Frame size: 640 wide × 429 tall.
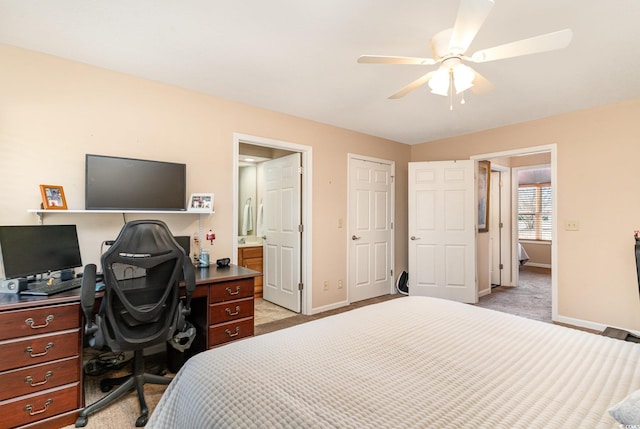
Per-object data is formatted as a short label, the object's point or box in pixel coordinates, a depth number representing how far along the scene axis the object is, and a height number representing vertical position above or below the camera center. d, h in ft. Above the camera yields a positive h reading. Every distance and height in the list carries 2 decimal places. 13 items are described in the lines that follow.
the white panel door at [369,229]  14.17 -0.69
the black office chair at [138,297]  5.85 -1.67
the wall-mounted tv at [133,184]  7.61 +0.80
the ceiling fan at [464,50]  4.66 +2.95
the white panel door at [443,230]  14.28 -0.68
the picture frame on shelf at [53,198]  7.00 +0.37
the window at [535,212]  23.91 +0.33
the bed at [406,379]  2.95 -1.93
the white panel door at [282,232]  12.82 -0.76
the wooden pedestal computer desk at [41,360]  5.36 -2.71
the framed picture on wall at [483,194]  15.73 +1.15
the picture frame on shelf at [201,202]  9.17 +0.37
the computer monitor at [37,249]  5.89 -0.76
